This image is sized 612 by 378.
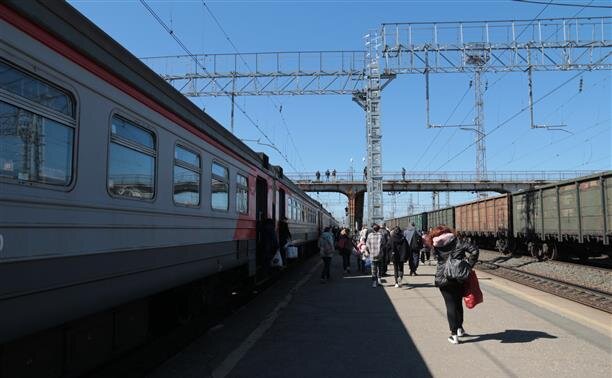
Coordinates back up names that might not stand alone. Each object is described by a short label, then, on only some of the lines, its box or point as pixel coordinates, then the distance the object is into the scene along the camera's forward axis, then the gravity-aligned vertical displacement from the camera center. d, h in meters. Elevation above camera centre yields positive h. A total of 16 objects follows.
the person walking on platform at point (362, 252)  15.15 -0.52
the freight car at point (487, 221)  25.64 +0.55
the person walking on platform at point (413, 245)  16.11 -0.37
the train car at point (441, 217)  38.44 +1.07
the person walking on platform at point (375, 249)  13.26 -0.38
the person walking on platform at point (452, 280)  7.29 -0.57
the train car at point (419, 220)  48.18 +1.08
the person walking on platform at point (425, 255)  21.09 -0.86
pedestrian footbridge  72.69 +5.86
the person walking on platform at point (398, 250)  13.75 -0.44
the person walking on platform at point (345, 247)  17.86 -0.46
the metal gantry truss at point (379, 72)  24.94 +7.31
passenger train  3.61 +0.31
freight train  16.27 +0.45
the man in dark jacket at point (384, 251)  14.19 -0.50
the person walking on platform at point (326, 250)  15.10 -0.47
